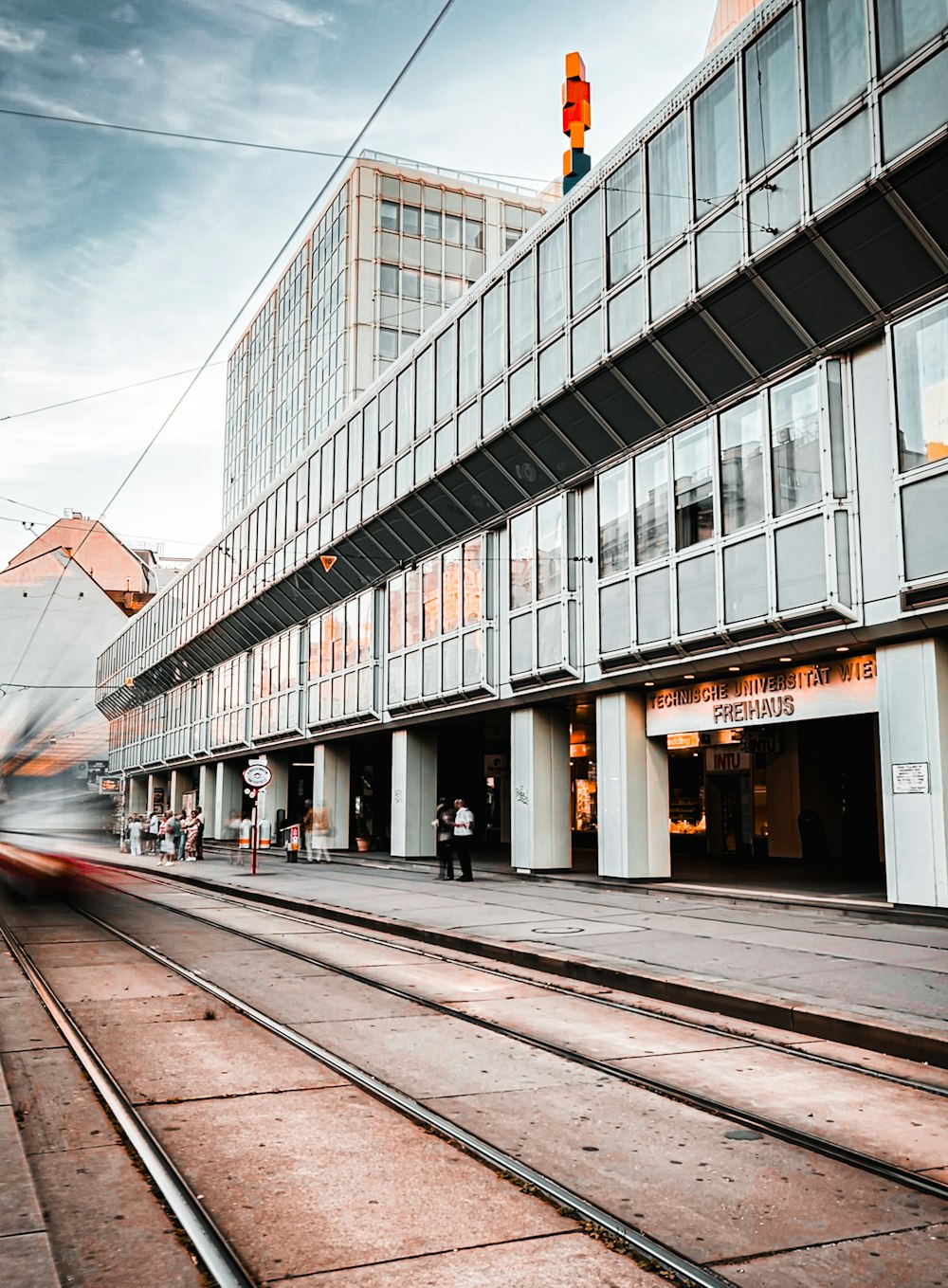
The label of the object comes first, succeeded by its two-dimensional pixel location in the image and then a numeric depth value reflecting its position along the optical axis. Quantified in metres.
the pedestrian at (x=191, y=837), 36.16
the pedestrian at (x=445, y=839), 24.34
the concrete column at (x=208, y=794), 53.91
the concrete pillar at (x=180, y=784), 62.45
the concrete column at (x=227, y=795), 51.69
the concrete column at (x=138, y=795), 74.81
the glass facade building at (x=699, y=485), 14.49
